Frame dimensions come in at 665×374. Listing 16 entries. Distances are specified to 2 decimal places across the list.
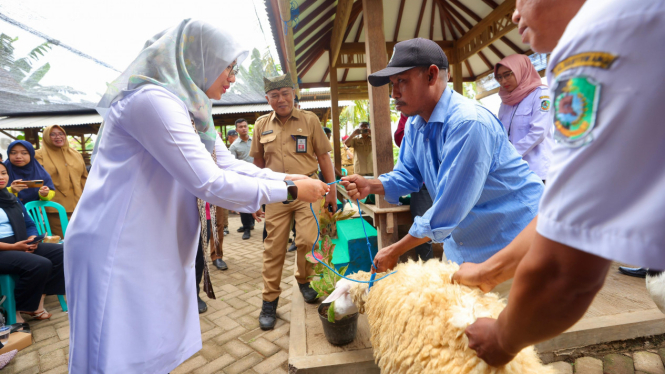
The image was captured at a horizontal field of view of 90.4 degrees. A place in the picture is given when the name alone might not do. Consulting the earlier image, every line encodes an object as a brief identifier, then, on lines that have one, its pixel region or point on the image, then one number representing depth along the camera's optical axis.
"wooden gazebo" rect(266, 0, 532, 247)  3.37
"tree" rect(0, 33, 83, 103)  7.66
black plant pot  2.46
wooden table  3.41
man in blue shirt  1.67
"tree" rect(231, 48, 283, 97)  7.81
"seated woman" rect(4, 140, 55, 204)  4.55
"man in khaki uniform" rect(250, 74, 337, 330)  3.53
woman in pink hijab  3.45
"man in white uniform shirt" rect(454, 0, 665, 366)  0.48
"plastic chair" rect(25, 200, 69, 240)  4.50
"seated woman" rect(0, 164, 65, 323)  3.54
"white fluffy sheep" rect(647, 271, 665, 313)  1.56
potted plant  2.39
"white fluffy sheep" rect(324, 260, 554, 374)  1.11
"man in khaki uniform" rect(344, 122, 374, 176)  6.25
